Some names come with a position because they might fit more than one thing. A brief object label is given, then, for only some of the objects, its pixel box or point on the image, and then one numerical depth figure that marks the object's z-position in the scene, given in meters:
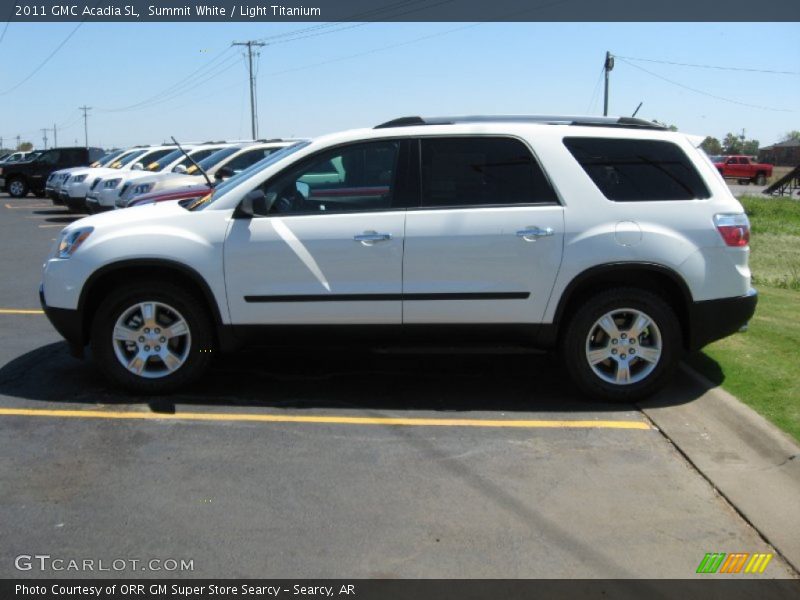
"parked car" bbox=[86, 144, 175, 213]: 19.05
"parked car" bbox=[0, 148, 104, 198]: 31.02
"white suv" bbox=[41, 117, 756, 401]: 5.73
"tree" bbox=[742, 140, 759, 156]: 121.62
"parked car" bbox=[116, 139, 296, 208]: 14.34
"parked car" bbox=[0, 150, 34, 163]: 36.96
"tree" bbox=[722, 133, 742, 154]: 110.59
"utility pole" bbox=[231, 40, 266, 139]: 55.56
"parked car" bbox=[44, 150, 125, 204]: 23.17
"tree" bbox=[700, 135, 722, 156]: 104.62
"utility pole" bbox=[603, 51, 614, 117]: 34.69
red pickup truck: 53.94
